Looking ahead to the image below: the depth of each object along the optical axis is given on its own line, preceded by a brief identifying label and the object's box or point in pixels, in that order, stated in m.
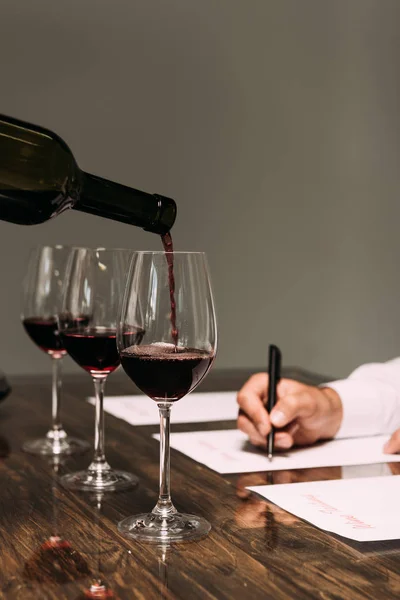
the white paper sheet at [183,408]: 1.60
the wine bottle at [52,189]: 1.23
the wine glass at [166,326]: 1.13
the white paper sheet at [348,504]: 1.12
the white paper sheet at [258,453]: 1.35
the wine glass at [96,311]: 1.32
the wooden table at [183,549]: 1.00
